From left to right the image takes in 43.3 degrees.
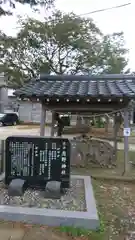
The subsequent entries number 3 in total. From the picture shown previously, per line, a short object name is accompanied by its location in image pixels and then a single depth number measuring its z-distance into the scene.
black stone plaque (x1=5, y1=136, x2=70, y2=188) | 3.26
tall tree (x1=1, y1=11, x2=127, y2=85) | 13.72
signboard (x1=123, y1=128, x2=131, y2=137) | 4.45
